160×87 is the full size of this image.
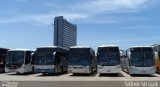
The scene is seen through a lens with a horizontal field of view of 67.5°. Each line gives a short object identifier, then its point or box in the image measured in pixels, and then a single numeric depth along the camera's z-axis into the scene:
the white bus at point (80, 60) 11.48
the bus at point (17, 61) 12.18
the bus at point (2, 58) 13.35
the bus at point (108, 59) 11.21
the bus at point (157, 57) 12.79
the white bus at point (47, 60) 11.66
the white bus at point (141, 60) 11.16
